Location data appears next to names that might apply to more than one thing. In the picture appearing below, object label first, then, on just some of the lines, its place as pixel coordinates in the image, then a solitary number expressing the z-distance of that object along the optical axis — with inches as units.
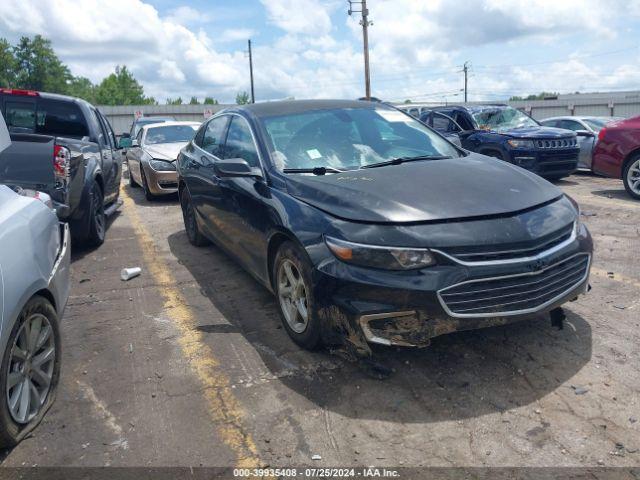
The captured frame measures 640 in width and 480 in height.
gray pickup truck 221.9
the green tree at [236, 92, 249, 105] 4141.7
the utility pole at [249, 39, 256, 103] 2229.3
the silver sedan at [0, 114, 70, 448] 103.1
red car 349.4
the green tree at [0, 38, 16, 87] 2839.6
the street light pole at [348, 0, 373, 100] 1282.0
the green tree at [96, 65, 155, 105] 3850.9
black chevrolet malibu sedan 120.0
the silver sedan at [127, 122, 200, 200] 410.3
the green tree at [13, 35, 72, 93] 2942.9
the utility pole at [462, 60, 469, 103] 2970.0
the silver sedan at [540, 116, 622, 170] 485.1
